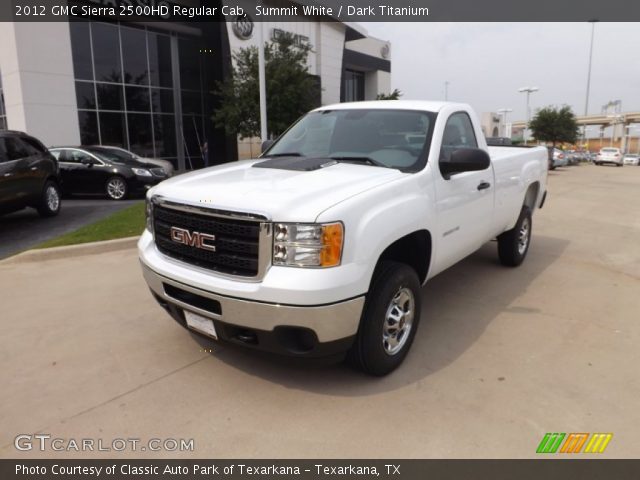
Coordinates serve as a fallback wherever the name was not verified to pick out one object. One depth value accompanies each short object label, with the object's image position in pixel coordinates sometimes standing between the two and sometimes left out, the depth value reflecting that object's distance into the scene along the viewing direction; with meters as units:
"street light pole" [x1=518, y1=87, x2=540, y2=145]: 49.94
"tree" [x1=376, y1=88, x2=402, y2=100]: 33.17
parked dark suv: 8.55
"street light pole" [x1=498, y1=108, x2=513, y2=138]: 65.12
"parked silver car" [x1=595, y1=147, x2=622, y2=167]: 41.19
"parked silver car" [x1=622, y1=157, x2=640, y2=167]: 46.38
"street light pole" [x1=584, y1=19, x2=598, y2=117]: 52.34
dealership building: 19.05
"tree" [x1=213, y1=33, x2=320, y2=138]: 19.73
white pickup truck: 2.89
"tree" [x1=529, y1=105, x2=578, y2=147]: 40.47
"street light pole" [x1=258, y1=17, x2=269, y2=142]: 14.23
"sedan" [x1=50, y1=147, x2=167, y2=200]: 13.38
